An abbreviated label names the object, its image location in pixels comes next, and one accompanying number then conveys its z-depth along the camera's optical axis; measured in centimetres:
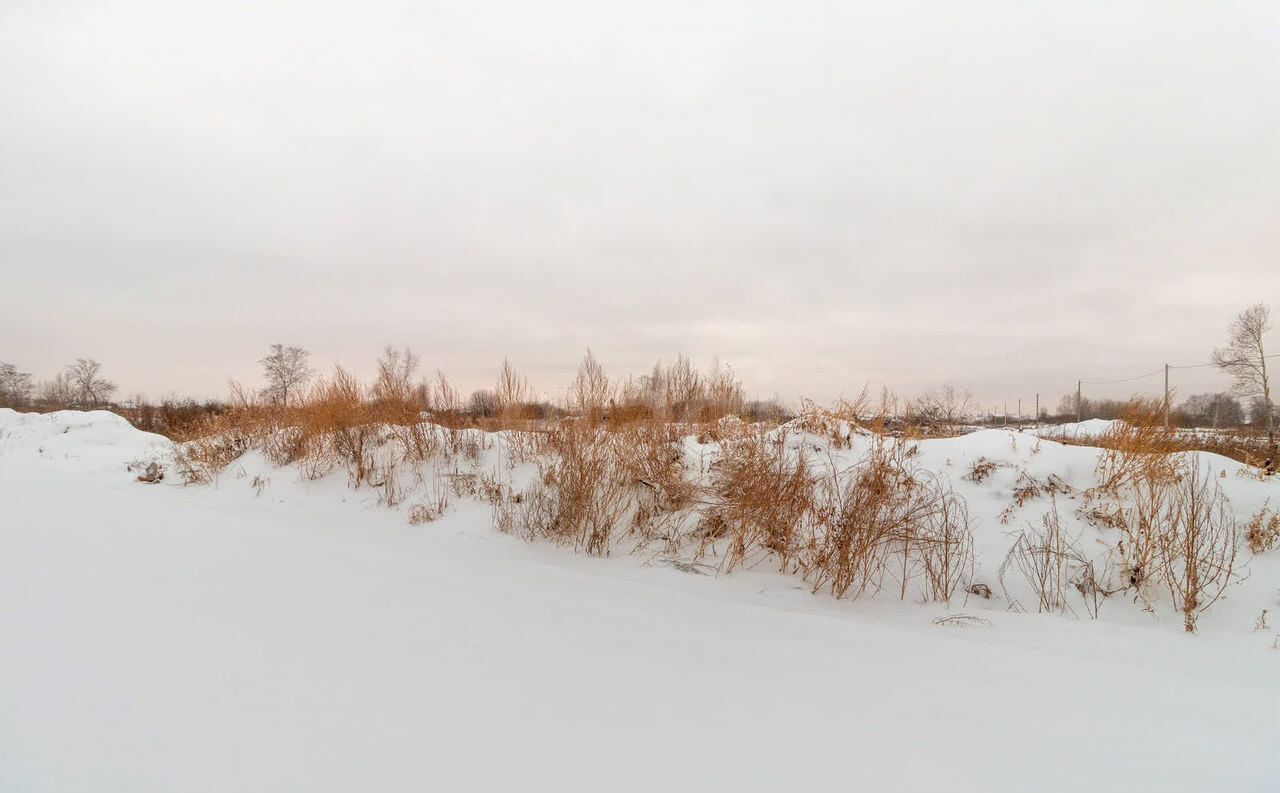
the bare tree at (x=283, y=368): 4353
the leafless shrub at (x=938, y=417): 922
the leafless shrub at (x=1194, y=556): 408
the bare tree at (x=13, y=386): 4424
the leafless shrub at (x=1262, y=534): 468
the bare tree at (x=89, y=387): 4575
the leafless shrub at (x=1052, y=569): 454
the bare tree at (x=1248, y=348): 2733
